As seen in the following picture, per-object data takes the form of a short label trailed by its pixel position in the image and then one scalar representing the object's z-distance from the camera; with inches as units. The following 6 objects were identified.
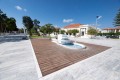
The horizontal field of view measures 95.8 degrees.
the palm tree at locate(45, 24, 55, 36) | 707.6
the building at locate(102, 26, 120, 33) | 1488.4
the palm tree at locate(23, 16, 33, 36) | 1124.1
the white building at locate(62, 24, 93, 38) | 1182.8
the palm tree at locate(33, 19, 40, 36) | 1283.2
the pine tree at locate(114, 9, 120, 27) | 835.5
